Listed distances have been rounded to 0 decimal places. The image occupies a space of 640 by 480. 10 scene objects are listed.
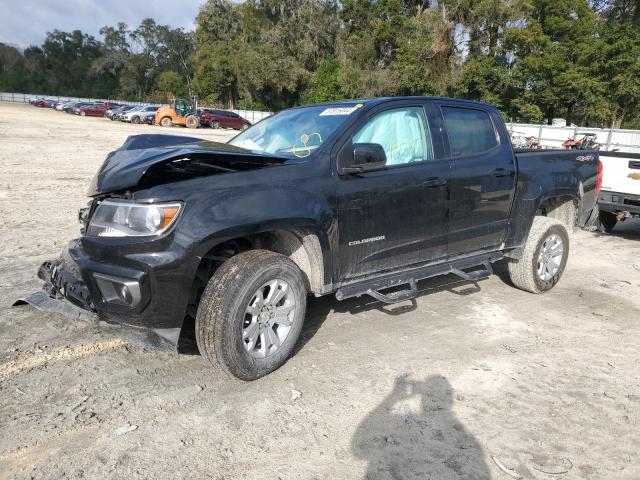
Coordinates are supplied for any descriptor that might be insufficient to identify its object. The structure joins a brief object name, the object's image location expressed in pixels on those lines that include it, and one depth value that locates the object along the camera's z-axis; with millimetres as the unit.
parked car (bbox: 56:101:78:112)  56938
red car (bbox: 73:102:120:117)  50219
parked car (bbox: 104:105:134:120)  43450
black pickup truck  3084
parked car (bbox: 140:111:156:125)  40656
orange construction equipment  37656
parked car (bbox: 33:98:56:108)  69162
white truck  7570
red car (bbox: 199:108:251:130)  38688
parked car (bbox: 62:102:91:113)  52656
